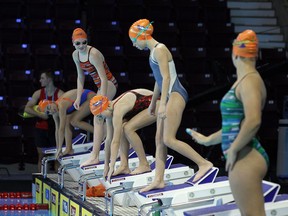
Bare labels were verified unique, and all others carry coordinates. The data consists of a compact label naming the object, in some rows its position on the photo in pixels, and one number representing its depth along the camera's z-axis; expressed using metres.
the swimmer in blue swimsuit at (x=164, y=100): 13.01
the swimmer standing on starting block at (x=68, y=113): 18.59
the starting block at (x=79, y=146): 19.89
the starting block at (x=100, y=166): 17.02
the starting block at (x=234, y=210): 10.86
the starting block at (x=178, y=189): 12.90
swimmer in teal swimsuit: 8.83
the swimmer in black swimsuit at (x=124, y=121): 14.91
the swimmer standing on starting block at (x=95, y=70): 16.66
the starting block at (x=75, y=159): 18.41
